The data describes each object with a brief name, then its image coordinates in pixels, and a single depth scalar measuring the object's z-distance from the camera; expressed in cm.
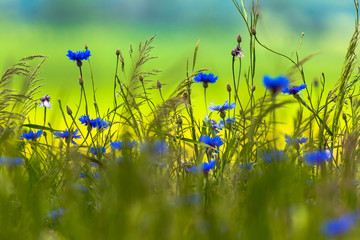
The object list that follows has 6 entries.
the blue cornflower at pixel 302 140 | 464
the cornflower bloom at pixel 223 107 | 464
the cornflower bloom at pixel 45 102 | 493
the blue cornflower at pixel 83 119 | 486
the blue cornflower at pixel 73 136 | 488
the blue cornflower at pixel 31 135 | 487
